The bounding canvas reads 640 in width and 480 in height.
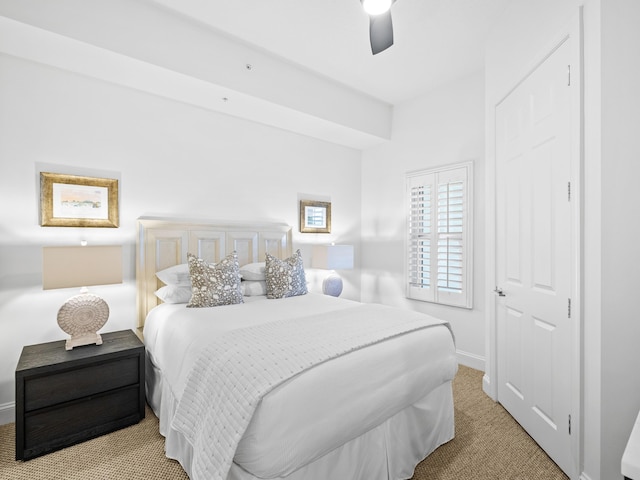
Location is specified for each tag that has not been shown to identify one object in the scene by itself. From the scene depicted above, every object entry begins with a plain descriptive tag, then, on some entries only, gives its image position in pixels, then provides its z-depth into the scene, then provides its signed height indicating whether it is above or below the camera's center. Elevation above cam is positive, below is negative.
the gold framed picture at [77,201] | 2.53 +0.29
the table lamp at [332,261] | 3.97 -0.28
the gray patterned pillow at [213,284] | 2.66 -0.37
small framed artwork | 4.18 +0.27
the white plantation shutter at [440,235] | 3.57 +0.03
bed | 1.34 -0.71
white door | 1.89 -0.11
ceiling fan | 1.74 +1.18
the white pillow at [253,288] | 3.15 -0.47
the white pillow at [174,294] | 2.74 -0.46
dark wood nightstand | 2.01 -0.99
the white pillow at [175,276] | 2.86 -0.33
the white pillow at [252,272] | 3.28 -0.33
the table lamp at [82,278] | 2.19 -0.27
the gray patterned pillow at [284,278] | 3.15 -0.38
